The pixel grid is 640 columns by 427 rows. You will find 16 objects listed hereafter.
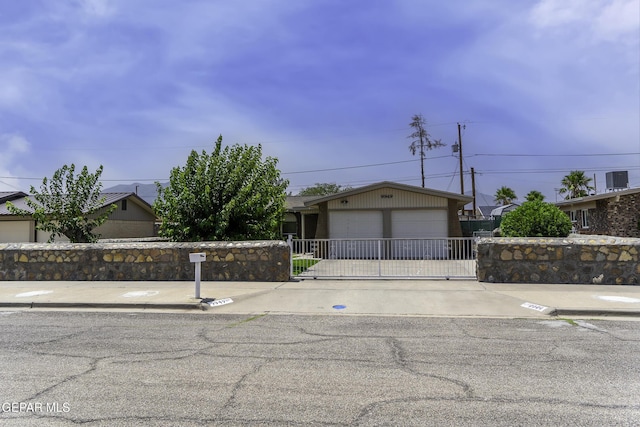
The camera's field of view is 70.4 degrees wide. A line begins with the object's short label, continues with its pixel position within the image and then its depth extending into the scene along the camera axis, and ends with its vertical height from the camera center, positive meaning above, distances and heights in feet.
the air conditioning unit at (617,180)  104.68 +13.64
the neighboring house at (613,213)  82.84 +5.11
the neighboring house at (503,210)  148.23 +10.32
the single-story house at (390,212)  76.64 +5.10
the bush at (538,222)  55.67 +2.21
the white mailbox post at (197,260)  34.53 -1.19
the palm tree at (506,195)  195.21 +19.46
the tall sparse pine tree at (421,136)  160.25 +37.48
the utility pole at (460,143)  127.09 +28.63
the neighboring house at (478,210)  167.89 +13.48
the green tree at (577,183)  157.48 +19.68
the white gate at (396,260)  44.55 -1.85
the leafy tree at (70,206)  56.44 +5.01
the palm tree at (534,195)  156.79 +15.70
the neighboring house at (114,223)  94.12 +5.19
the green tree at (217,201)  52.49 +5.10
